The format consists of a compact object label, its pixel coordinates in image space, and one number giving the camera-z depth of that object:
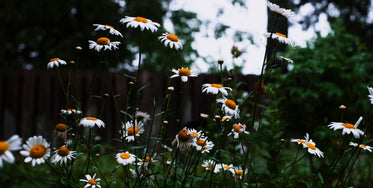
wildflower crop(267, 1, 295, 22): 0.71
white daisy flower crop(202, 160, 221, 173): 0.83
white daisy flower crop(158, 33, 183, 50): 0.74
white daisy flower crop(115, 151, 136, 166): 0.71
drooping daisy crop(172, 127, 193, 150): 0.75
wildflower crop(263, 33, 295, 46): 0.74
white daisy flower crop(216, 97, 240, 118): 0.73
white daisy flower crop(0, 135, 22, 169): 0.61
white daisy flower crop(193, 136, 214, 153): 0.77
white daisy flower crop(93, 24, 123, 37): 0.74
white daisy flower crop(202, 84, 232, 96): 0.73
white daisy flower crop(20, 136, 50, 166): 0.68
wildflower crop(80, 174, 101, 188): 0.75
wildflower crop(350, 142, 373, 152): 0.79
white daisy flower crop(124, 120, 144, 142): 0.80
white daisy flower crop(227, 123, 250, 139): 0.82
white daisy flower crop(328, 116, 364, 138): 0.74
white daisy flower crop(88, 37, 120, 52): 0.75
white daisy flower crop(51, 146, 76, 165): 0.72
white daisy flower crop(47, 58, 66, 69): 0.76
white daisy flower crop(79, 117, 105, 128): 0.71
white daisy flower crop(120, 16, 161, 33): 0.72
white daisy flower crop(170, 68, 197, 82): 0.76
